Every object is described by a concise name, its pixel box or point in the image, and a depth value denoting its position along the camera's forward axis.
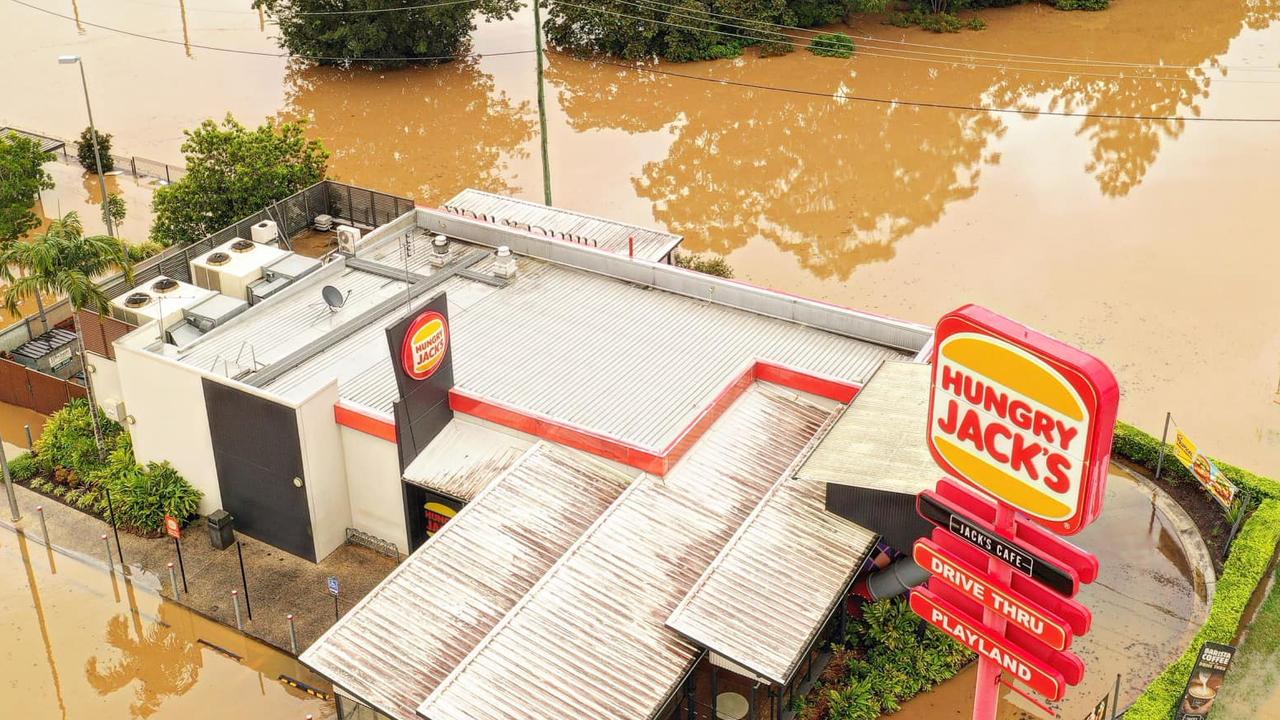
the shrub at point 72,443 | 37.38
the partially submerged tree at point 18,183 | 48.59
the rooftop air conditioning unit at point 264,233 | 42.97
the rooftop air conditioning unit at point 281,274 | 38.59
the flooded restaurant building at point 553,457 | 26.05
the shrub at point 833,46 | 73.38
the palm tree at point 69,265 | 35.75
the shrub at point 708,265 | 46.97
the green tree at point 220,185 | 46.09
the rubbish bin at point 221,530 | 33.97
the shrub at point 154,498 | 34.81
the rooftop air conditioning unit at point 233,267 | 38.91
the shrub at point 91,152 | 59.61
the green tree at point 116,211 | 53.28
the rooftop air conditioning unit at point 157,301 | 36.94
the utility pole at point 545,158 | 48.62
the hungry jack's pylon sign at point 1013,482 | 18.58
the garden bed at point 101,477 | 34.94
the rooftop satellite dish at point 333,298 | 36.94
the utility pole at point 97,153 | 37.46
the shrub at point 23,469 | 37.66
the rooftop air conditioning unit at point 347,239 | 40.00
